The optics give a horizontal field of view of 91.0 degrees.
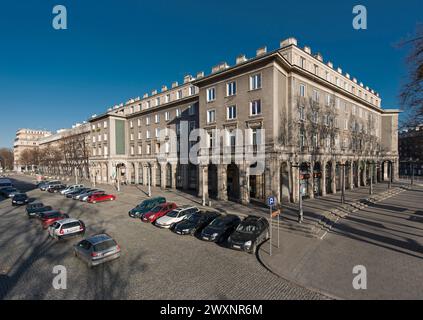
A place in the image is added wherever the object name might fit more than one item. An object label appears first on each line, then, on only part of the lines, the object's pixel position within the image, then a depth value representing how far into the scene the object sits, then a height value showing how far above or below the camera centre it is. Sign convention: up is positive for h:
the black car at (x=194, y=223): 15.63 -5.20
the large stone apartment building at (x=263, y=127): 24.28 +4.52
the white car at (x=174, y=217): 17.33 -5.12
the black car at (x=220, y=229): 14.17 -5.12
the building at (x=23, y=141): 117.38 +10.34
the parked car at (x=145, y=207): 20.83 -5.15
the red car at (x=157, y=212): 19.05 -5.13
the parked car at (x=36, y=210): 20.37 -5.15
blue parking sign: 12.69 -2.68
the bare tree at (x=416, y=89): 12.75 +4.41
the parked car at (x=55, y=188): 39.06 -5.59
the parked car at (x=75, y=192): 32.03 -5.30
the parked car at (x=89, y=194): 28.78 -5.06
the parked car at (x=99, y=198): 28.05 -5.51
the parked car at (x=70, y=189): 34.45 -5.22
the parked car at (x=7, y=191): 34.20 -5.44
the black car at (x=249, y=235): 12.54 -5.02
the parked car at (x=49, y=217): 17.30 -5.04
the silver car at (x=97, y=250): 10.73 -4.93
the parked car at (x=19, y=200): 27.08 -5.38
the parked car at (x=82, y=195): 29.59 -5.27
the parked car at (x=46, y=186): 40.56 -5.42
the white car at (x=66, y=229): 14.51 -5.05
